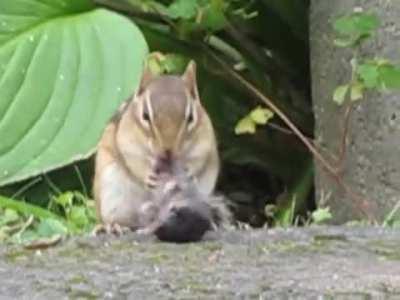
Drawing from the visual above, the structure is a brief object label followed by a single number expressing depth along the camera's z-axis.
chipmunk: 8.65
